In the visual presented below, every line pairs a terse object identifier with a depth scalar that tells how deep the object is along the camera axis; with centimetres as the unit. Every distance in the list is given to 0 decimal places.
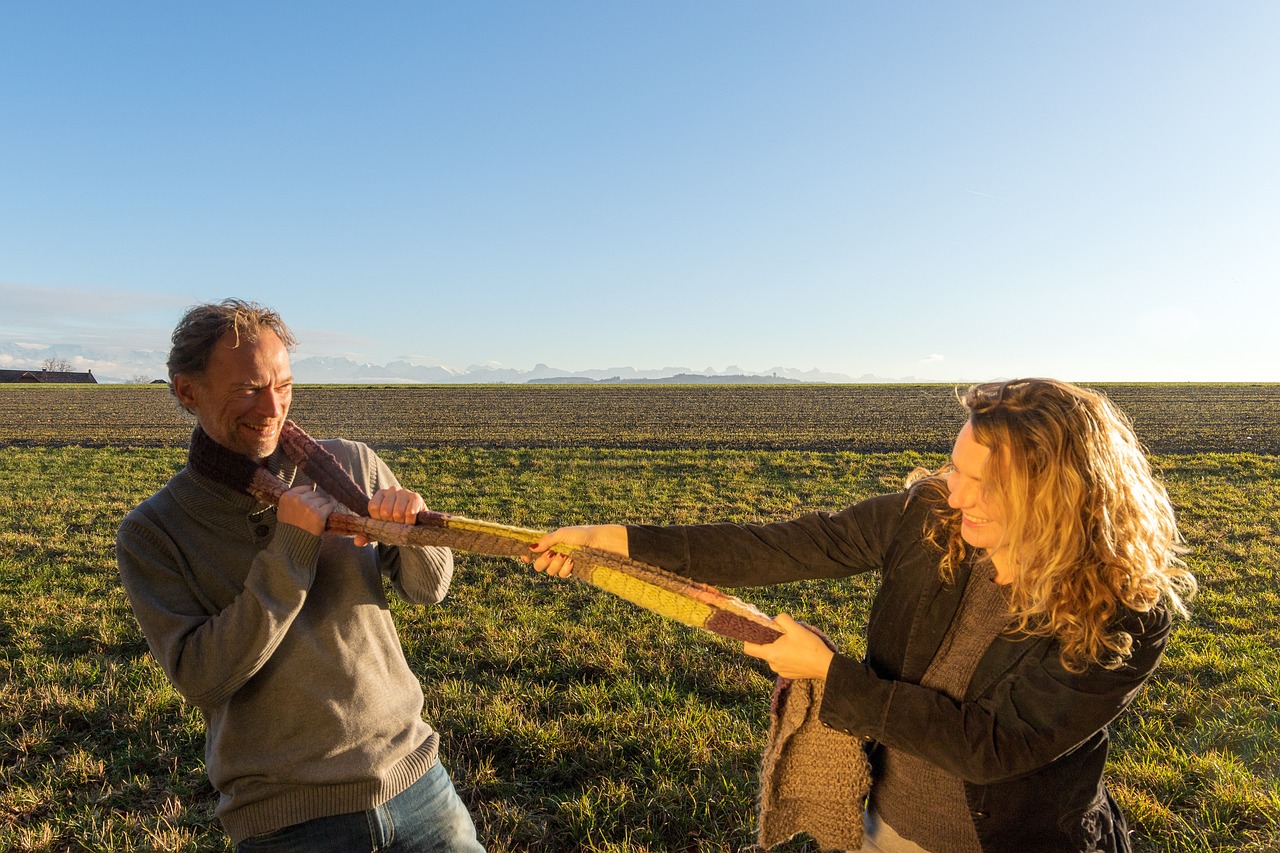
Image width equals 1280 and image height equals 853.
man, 232
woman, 204
